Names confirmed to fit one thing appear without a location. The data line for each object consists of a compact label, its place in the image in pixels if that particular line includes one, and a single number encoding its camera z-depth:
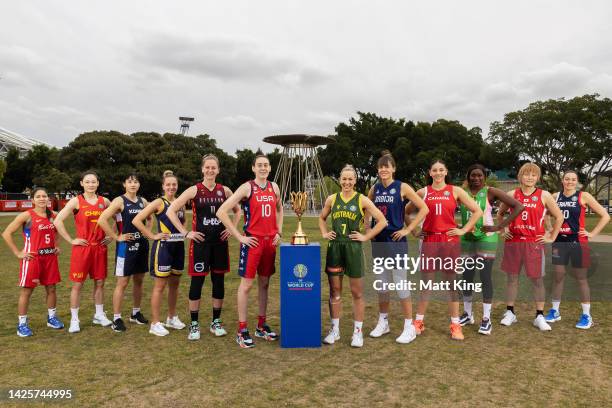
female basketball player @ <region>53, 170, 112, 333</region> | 5.13
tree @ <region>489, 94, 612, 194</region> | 30.36
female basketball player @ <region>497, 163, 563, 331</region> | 5.14
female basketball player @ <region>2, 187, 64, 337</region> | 4.98
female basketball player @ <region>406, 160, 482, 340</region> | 4.85
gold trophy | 4.57
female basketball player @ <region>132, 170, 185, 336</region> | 4.96
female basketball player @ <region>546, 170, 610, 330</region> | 5.33
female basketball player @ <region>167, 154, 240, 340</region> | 4.83
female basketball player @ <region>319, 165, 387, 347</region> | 4.57
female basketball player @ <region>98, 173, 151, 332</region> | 5.16
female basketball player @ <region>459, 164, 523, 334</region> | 5.18
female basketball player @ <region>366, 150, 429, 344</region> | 4.76
